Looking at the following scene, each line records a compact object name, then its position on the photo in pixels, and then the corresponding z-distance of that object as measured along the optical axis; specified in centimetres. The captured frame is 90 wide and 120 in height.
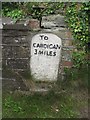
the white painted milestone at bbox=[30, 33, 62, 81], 222
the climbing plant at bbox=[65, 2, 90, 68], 218
